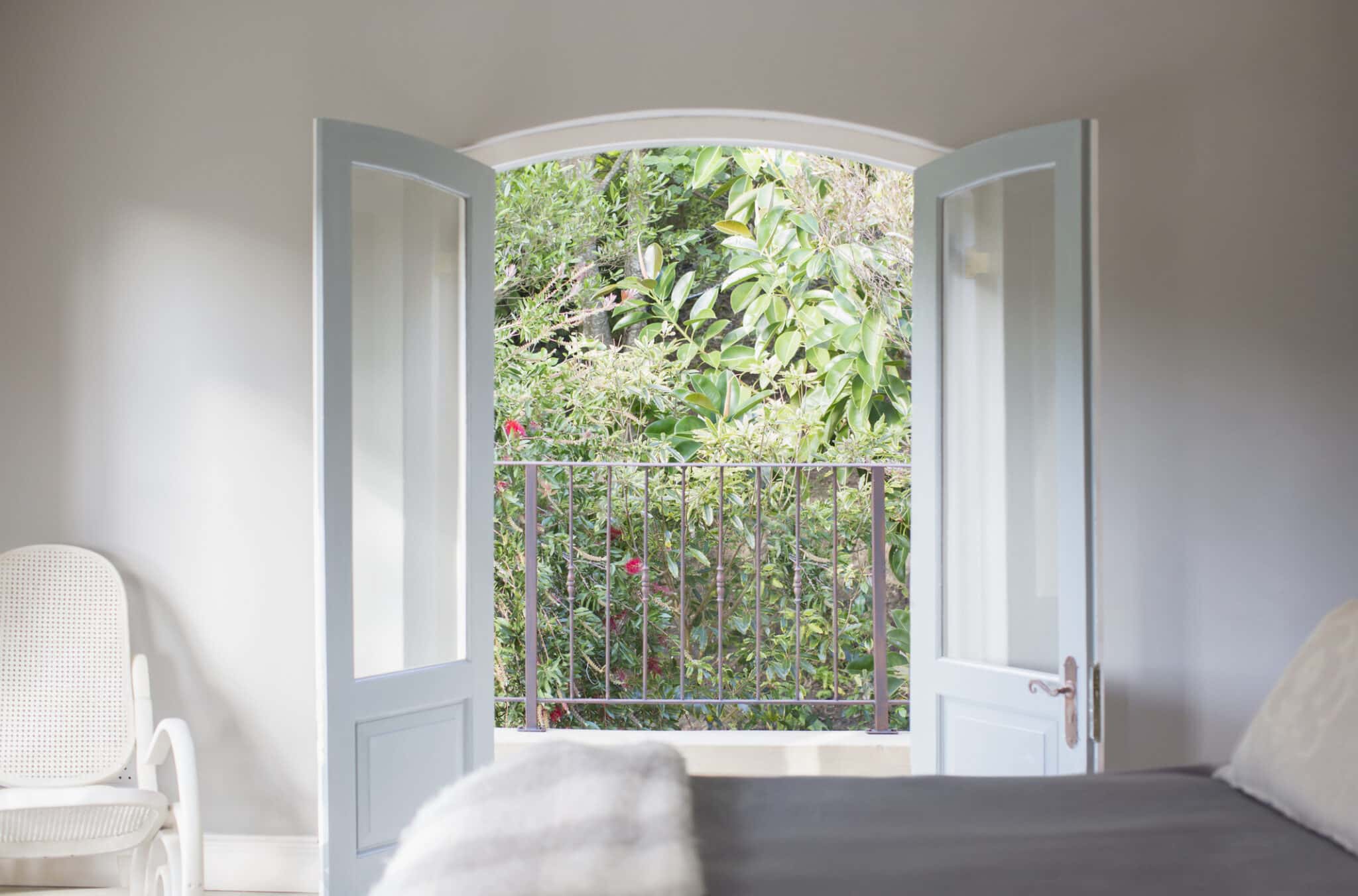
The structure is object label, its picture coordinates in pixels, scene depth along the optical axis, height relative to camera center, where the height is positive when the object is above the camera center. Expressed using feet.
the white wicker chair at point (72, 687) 8.68 -2.01
